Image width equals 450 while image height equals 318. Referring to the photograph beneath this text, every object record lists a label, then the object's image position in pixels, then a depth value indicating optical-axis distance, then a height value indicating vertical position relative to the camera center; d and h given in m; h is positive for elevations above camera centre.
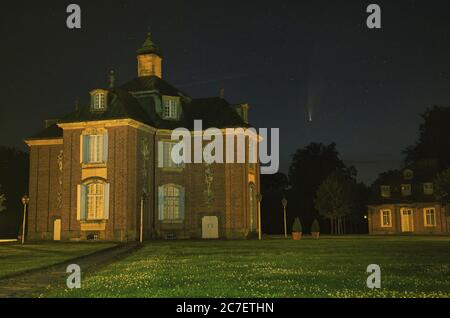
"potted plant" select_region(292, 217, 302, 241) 42.75 -1.10
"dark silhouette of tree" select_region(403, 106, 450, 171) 71.62 +10.41
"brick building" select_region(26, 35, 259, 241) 41.91 +3.65
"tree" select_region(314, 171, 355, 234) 62.91 +2.00
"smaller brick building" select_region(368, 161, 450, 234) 58.84 +1.24
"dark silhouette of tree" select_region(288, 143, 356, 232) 69.50 +6.32
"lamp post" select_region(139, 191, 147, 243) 38.62 +0.55
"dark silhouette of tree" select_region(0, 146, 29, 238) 61.50 +3.85
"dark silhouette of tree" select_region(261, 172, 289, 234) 67.38 +0.54
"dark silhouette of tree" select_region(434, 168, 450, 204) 53.88 +2.76
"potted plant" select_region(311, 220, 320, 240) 45.77 -1.19
